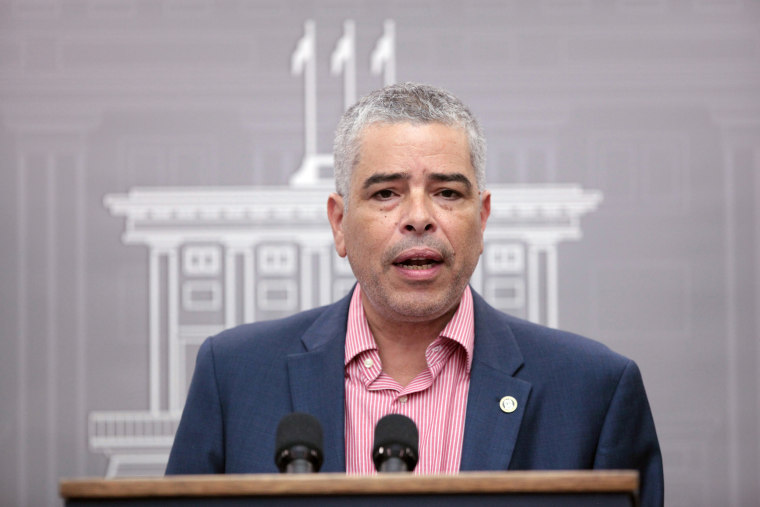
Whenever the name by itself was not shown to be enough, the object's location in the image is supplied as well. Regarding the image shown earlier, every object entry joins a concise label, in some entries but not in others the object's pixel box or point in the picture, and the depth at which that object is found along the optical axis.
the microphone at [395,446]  4.20
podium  4.13
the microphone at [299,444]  4.21
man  4.48
